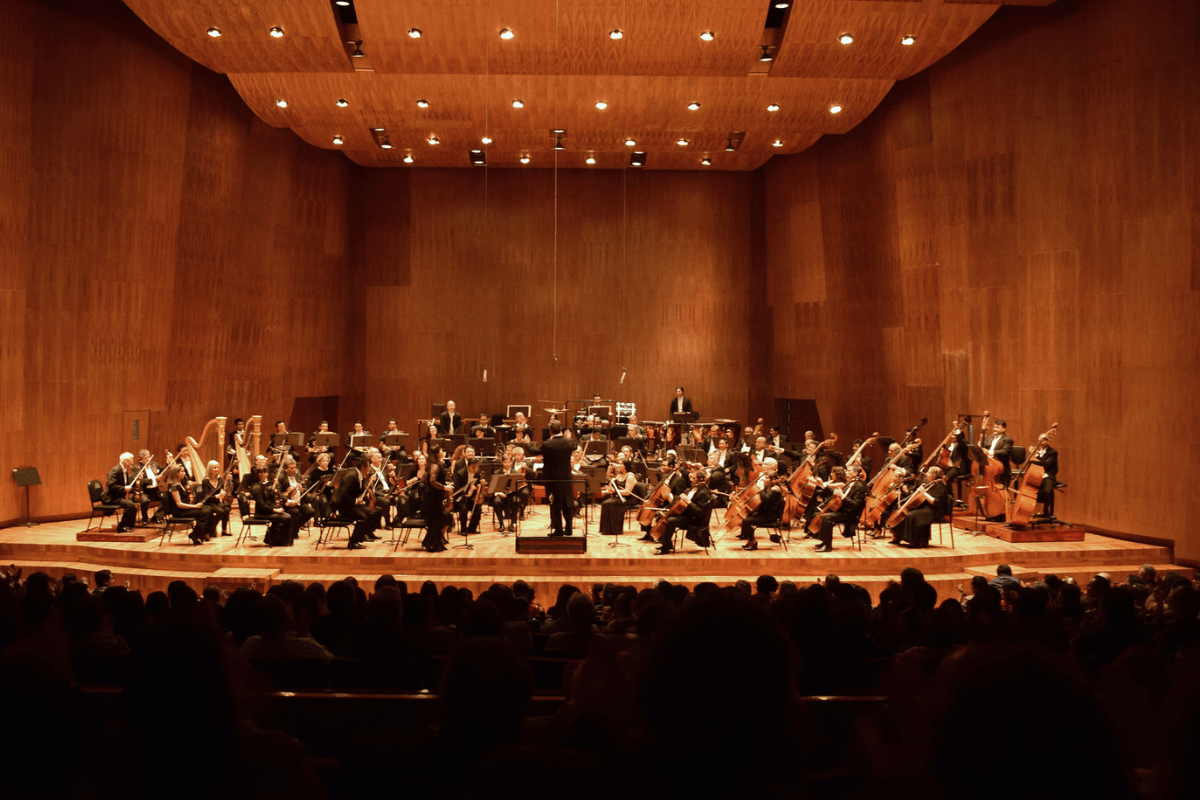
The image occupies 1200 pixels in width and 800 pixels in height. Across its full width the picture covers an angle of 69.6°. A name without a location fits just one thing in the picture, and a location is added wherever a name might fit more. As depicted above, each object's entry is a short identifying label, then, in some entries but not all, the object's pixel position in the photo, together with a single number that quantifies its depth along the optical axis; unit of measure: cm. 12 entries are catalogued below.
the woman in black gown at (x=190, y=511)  1042
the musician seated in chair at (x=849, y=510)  1015
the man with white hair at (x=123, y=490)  1070
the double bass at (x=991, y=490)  1105
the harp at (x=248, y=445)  1295
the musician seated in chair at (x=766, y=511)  1026
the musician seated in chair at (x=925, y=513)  1017
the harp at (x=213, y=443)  1328
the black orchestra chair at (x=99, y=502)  1068
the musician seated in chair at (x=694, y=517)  998
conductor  1015
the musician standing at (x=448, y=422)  1543
